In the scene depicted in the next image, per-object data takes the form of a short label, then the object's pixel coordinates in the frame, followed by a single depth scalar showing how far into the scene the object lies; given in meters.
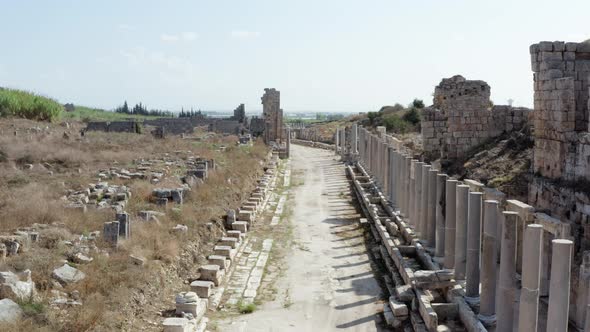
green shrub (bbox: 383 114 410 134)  43.61
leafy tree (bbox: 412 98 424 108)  53.66
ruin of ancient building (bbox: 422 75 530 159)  19.99
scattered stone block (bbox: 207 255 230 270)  12.03
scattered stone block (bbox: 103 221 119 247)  10.78
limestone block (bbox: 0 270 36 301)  7.82
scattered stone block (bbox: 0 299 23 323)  7.20
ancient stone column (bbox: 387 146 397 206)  17.95
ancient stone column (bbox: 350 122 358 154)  34.19
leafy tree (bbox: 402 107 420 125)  46.41
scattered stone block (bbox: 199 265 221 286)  11.27
